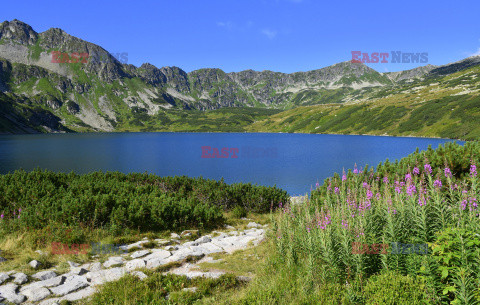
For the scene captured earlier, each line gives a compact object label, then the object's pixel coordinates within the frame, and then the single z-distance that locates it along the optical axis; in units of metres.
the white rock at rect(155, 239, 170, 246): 11.26
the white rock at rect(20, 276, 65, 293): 6.86
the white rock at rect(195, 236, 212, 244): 11.64
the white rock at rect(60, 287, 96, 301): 6.37
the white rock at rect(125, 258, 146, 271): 8.24
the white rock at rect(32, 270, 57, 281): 7.44
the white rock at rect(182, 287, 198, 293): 6.69
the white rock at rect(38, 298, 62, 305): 6.13
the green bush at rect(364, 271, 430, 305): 4.93
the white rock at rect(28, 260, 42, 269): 8.08
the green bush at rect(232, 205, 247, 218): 18.00
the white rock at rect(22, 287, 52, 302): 6.36
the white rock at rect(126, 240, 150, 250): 10.48
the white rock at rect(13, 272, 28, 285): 7.07
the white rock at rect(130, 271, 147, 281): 7.32
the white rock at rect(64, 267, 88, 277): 7.79
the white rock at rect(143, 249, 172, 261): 9.37
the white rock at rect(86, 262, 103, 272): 8.21
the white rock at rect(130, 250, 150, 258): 9.48
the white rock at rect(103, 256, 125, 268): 8.57
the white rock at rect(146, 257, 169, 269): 8.43
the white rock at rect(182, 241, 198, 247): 11.11
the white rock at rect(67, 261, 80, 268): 8.30
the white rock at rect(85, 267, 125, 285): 7.27
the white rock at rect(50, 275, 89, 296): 6.66
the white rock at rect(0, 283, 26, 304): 6.19
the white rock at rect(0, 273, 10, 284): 7.03
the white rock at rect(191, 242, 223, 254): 10.14
